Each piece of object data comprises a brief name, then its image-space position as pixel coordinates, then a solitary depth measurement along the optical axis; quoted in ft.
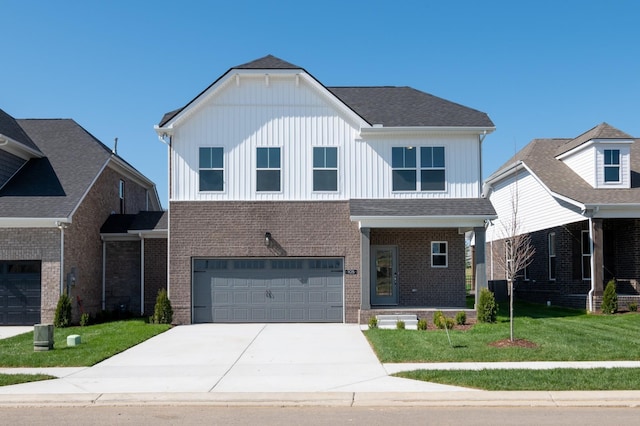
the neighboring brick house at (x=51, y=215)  68.13
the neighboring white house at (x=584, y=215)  73.05
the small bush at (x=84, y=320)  68.54
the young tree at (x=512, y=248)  51.55
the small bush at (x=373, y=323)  63.00
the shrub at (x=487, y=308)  65.05
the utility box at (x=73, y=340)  52.29
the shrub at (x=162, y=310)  68.39
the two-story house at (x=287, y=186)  70.38
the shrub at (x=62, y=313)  66.28
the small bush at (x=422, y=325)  60.29
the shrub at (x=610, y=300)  70.03
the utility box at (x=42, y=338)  49.42
